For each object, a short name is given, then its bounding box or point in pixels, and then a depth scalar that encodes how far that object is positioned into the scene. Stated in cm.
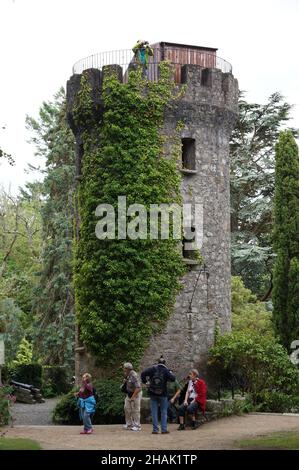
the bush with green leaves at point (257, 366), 2360
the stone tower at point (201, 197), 2578
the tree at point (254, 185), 3966
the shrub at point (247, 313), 3384
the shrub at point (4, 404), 2139
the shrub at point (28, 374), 3500
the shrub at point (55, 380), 3662
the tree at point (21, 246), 4741
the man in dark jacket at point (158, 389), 1916
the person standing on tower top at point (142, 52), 2619
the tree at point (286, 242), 2959
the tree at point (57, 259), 3803
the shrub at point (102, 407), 2350
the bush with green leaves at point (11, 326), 4231
